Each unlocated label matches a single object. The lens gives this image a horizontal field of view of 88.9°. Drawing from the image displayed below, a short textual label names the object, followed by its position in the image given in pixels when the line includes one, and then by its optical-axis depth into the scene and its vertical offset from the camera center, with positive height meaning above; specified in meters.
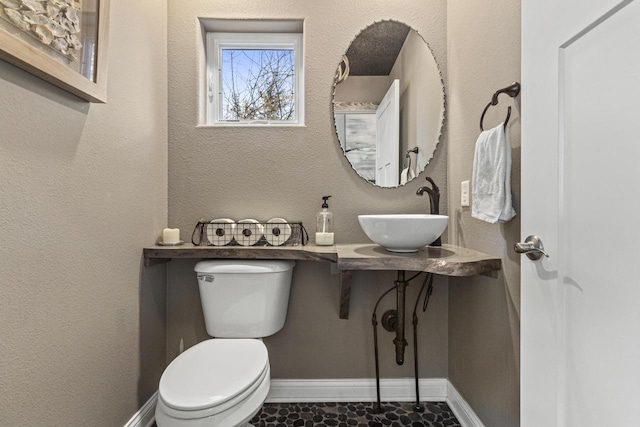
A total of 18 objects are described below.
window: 1.93 +0.84
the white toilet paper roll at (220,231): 1.74 -0.08
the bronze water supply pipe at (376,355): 1.68 -0.71
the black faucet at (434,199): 1.61 +0.11
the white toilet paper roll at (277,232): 1.74 -0.08
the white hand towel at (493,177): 1.14 +0.16
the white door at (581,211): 0.61 +0.03
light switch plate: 1.54 +0.13
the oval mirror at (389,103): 1.78 +0.64
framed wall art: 0.82 +0.51
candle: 1.66 -0.10
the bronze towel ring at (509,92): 1.12 +0.45
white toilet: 1.05 -0.55
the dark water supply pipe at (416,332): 1.68 -0.59
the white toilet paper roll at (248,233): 1.73 -0.08
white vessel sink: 1.34 -0.04
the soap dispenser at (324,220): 1.74 -0.01
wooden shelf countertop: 1.24 -0.16
